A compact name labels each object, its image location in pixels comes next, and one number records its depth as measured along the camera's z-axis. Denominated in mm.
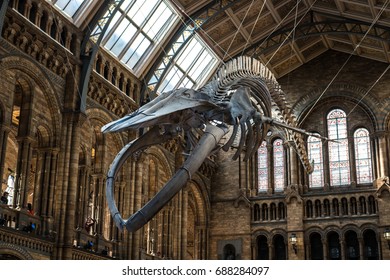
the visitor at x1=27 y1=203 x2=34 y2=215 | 19766
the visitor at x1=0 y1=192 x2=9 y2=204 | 18250
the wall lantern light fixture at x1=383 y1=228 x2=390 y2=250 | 27953
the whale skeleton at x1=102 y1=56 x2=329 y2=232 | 10102
